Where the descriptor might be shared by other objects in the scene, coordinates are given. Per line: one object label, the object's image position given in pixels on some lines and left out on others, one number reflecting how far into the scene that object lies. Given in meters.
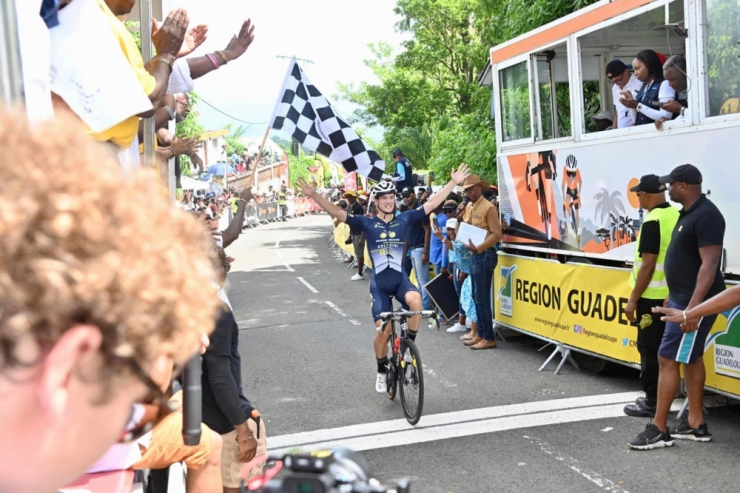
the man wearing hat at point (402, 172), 15.55
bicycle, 6.70
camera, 1.16
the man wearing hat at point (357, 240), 18.08
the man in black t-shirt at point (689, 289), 5.71
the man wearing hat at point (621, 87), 7.74
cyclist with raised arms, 7.51
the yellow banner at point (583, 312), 6.35
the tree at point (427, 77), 29.80
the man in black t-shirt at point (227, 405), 3.74
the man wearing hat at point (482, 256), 9.70
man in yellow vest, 6.43
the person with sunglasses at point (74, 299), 0.91
